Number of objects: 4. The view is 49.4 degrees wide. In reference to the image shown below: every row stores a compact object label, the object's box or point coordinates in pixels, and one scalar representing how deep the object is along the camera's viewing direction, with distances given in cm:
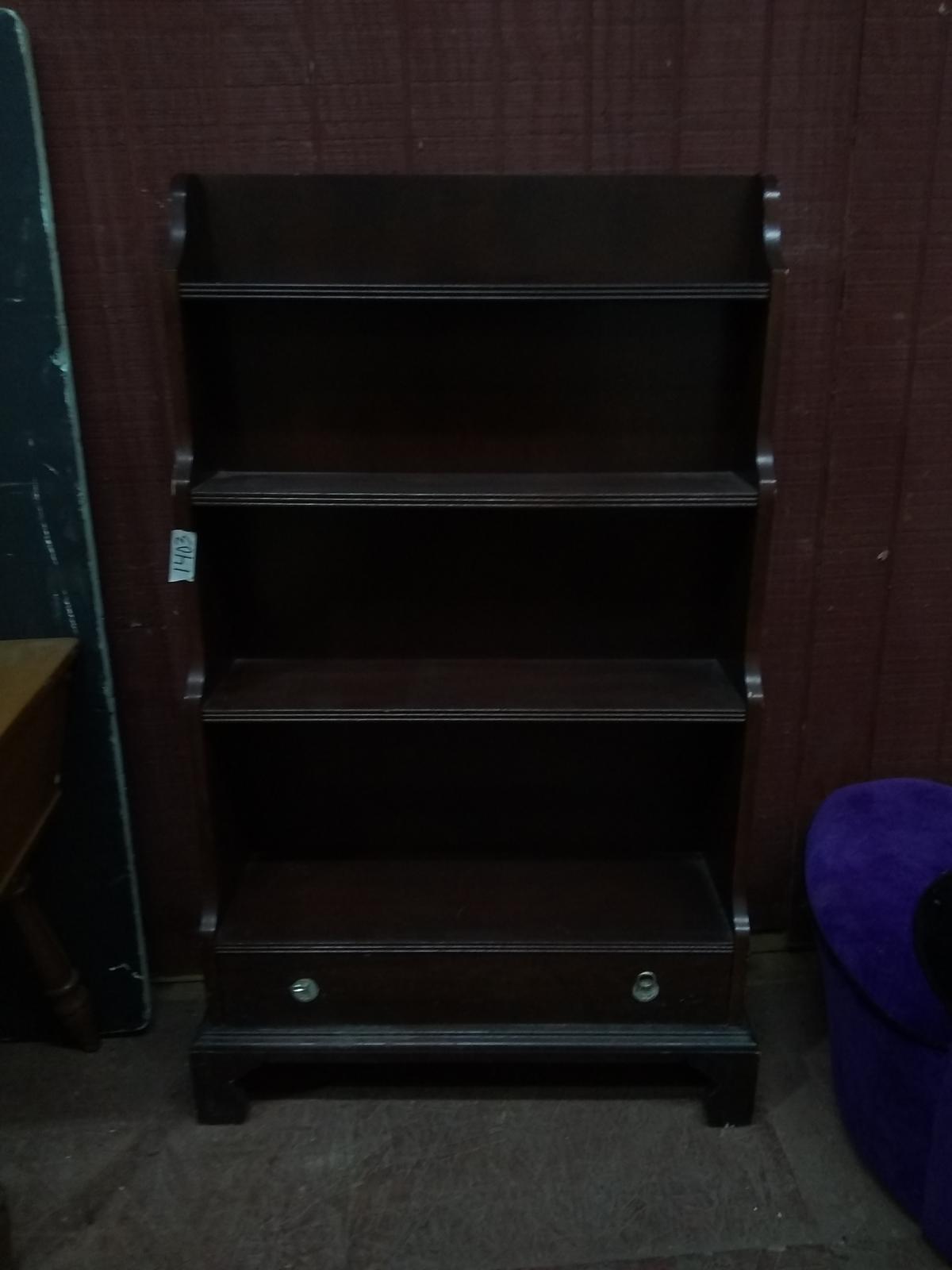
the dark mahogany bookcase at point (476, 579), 164
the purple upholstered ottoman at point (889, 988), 151
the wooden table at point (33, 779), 157
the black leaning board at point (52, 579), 162
